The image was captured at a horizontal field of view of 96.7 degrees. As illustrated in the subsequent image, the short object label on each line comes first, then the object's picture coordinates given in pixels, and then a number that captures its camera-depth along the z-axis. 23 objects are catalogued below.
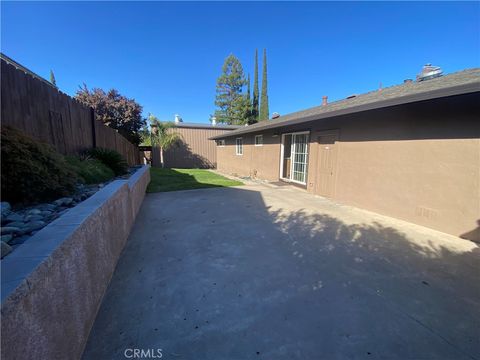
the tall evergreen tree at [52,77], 27.39
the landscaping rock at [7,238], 1.51
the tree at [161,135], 18.06
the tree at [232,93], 29.38
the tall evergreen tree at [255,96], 28.36
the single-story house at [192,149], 19.58
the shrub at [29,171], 2.23
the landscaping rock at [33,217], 1.94
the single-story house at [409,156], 3.95
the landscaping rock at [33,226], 1.73
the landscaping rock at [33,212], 2.08
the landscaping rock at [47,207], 2.27
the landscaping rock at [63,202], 2.46
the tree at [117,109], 16.33
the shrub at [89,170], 3.72
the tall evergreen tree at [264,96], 27.00
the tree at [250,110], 29.01
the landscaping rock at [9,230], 1.61
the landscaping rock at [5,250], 1.29
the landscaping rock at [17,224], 1.76
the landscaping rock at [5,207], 1.95
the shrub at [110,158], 5.23
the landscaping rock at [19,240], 1.52
